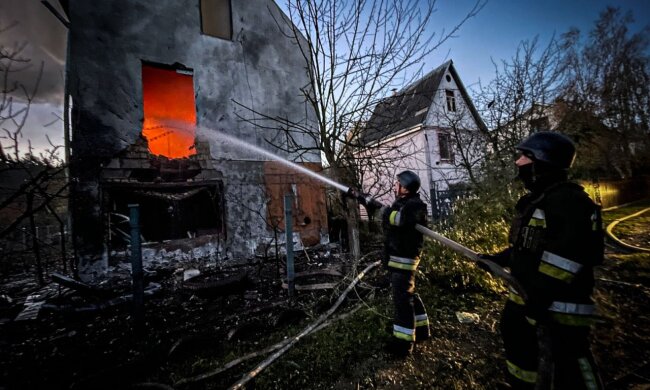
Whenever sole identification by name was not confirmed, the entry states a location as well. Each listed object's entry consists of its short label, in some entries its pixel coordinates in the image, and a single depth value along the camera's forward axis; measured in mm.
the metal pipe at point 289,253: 4965
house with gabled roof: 14969
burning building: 6844
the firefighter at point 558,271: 1681
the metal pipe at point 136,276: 3988
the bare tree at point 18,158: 2867
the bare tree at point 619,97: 16625
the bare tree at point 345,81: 3729
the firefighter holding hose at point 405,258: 2891
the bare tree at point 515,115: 7605
